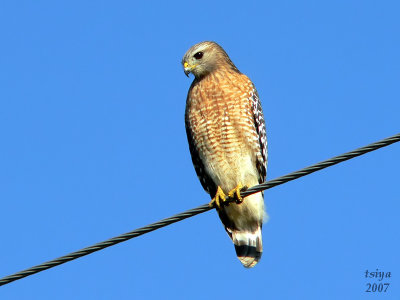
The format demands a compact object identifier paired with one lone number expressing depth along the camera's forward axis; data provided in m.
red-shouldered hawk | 17.19
